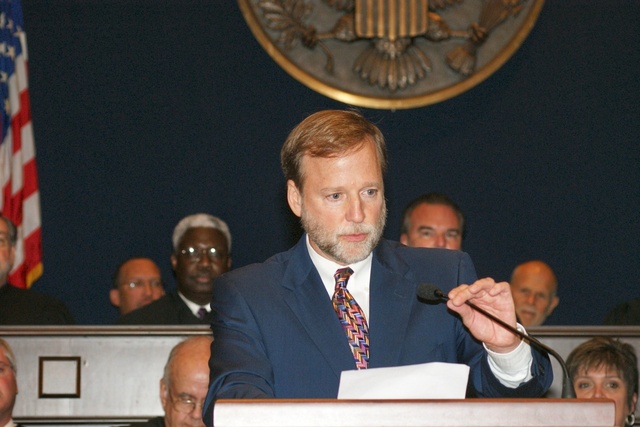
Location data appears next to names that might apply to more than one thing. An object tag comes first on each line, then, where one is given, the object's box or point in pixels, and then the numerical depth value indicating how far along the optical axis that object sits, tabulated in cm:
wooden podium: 383
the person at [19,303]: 1205
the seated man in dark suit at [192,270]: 1251
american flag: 1466
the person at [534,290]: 1382
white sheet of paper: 445
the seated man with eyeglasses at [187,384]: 902
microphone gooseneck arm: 474
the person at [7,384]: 904
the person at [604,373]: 929
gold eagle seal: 1512
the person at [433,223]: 1177
